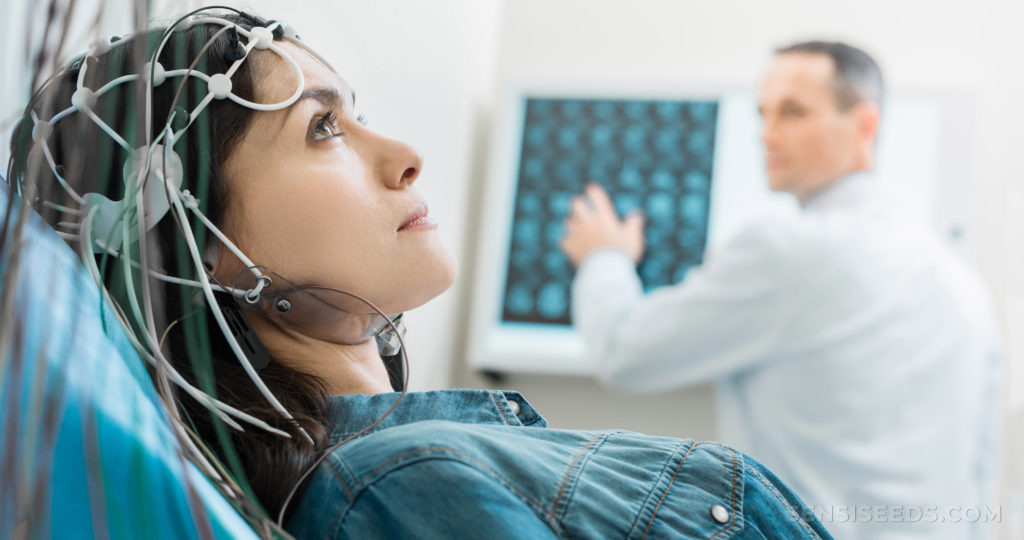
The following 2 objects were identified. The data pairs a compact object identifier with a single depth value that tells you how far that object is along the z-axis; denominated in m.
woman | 0.54
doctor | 1.42
